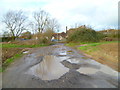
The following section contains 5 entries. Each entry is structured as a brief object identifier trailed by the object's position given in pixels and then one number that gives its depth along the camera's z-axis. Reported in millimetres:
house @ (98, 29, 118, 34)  19206
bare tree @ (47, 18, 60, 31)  32362
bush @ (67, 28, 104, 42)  18098
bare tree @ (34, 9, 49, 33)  32862
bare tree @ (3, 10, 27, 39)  29741
